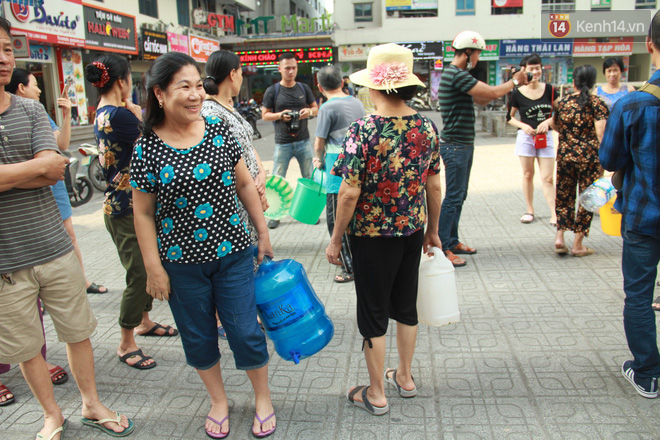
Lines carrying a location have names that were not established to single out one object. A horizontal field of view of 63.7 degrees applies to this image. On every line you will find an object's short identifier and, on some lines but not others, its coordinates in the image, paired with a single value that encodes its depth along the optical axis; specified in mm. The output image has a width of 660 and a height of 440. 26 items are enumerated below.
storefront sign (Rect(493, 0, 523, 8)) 33438
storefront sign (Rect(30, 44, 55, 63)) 16062
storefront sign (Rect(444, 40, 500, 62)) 33719
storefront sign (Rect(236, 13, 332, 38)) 33594
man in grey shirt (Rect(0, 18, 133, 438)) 2430
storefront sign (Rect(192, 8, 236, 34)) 27953
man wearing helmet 4648
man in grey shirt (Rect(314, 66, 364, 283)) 4812
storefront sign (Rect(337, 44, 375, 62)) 34281
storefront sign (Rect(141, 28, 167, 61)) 22109
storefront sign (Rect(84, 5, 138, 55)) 18297
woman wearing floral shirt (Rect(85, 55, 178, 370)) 3170
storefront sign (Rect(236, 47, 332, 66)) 32469
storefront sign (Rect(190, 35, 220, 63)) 26588
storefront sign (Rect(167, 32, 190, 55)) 24297
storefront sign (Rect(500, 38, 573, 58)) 33562
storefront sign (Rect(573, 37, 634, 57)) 33650
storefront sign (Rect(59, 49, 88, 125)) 17656
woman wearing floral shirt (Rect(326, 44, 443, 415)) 2602
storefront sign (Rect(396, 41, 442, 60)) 33750
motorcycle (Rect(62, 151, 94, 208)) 8072
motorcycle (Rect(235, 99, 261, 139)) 18750
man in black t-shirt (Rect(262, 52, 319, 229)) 6340
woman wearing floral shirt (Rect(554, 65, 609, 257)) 4988
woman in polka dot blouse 2422
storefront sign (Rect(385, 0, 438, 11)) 33750
